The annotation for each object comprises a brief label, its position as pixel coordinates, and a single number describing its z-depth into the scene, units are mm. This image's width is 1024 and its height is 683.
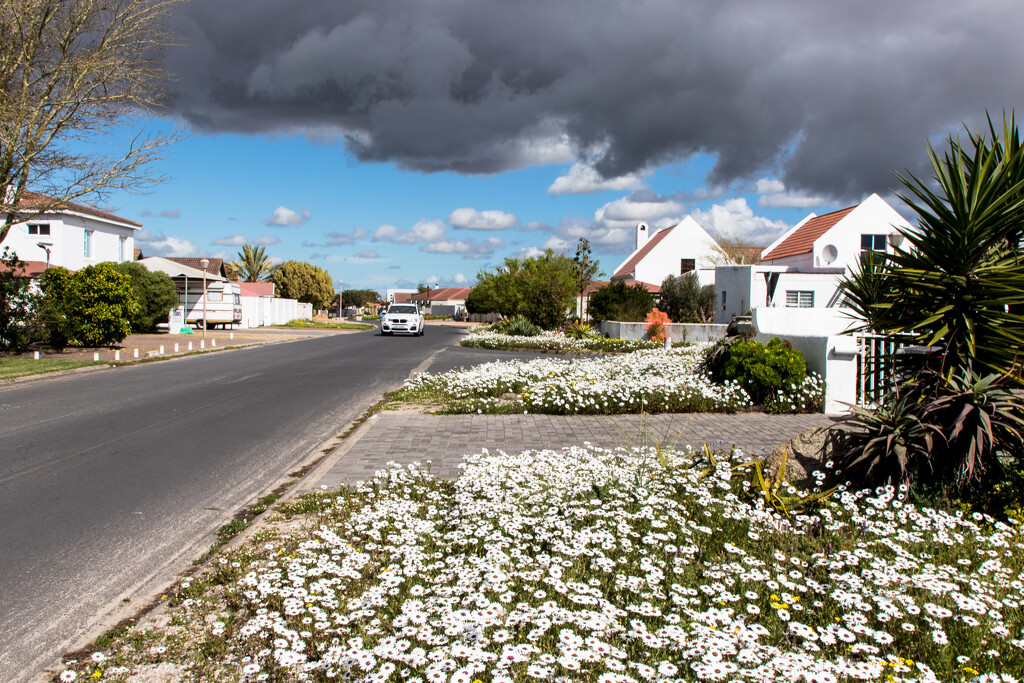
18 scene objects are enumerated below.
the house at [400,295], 186500
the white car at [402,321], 39594
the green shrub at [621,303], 36000
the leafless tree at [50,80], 18984
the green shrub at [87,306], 21062
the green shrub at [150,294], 35969
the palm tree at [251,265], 89625
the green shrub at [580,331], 32031
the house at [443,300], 148625
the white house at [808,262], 31812
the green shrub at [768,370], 10987
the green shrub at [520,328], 35000
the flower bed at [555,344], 27266
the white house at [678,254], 59125
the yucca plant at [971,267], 5914
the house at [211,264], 54506
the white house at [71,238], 36656
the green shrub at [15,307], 19734
